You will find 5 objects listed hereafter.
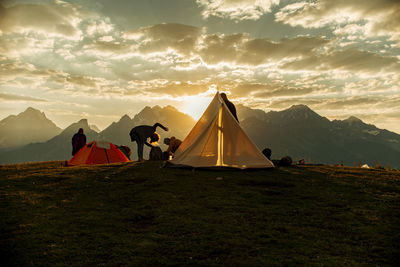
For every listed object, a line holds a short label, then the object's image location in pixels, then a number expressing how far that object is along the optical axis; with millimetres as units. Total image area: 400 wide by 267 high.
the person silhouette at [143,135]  23875
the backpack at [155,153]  24391
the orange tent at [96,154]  22891
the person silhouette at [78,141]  23906
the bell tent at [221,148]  17141
